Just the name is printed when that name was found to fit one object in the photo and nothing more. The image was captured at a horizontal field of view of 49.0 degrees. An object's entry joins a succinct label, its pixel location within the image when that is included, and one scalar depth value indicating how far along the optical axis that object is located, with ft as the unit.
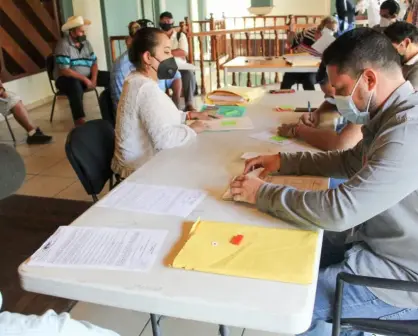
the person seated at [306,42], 13.60
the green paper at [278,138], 6.63
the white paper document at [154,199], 4.41
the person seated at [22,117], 14.85
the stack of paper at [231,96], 9.08
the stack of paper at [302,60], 14.00
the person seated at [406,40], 8.27
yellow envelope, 3.32
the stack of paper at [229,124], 7.22
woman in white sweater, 6.61
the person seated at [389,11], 13.24
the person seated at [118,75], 11.12
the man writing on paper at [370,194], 3.71
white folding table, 2.97
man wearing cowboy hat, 16.42
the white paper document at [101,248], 3.55
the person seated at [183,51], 17.48
